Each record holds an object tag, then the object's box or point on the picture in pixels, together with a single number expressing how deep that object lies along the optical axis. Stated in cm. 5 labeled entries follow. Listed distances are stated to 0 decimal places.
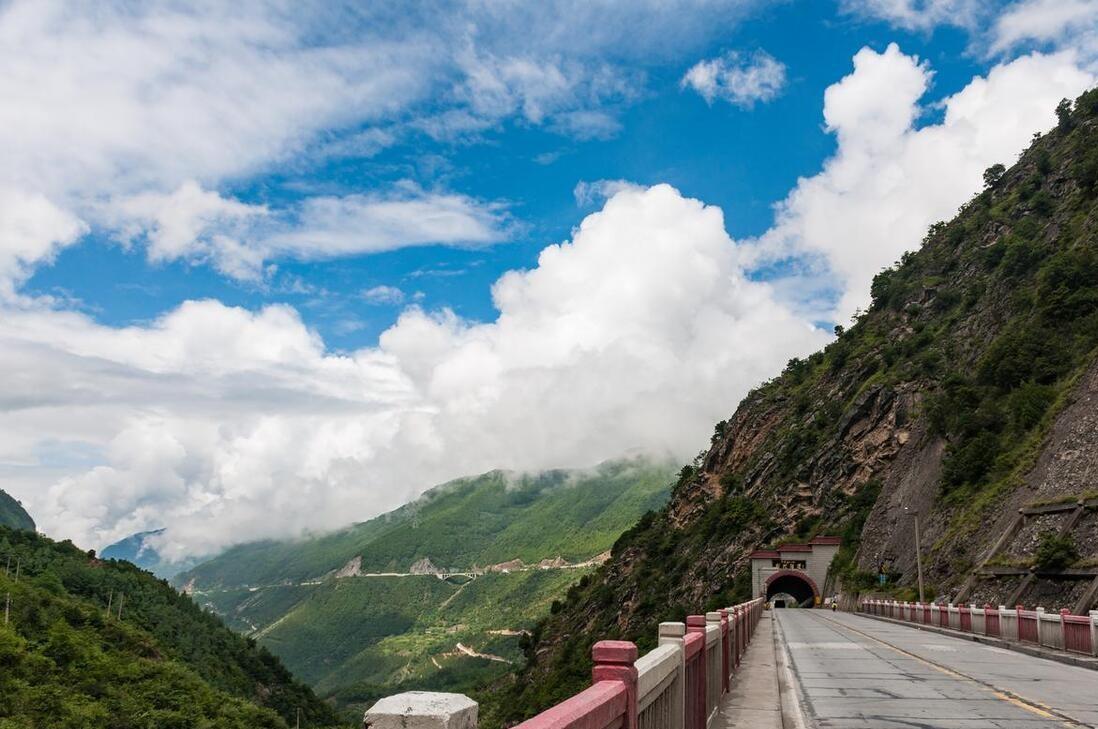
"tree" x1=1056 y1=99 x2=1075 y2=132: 8888
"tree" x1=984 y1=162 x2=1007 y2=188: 10125
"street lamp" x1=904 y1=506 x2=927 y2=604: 4800
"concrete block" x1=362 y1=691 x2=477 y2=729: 328
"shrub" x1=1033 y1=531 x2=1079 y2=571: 3161
